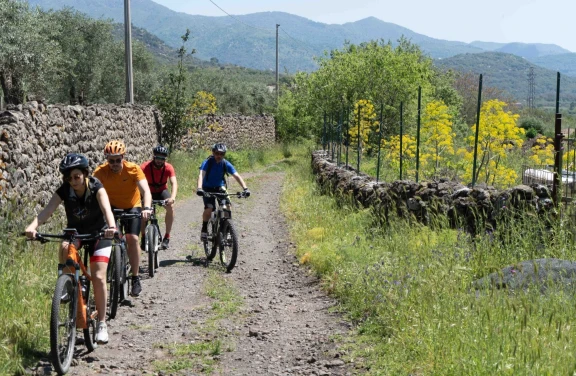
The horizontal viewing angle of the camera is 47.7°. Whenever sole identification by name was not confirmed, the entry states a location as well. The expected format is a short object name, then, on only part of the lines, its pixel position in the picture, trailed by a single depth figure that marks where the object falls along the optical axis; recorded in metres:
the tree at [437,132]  16.73
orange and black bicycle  5.15
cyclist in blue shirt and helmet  10.27
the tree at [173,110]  24.62
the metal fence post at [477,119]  9.80
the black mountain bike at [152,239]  9.19
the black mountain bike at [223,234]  9.88
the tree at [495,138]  15.15
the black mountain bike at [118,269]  6.76
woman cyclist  5.69
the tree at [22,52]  26.30
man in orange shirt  7.41
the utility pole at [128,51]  20.76
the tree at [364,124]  24.47
